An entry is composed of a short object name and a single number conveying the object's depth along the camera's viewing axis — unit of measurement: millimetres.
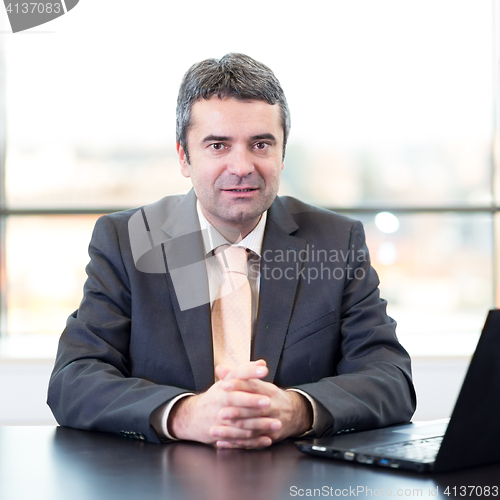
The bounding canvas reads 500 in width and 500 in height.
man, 1709
